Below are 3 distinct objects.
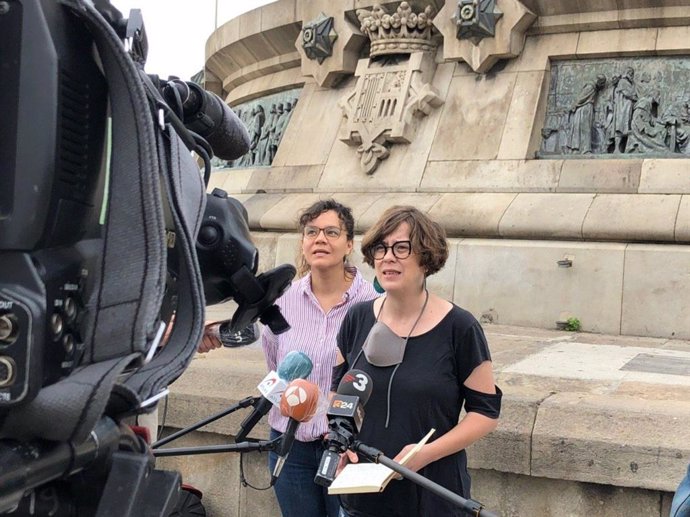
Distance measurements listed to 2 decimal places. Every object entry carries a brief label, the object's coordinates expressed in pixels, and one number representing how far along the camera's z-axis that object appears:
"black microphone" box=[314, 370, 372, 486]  2.76
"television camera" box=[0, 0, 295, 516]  1.32
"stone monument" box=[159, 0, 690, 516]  8.41
